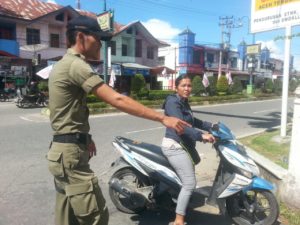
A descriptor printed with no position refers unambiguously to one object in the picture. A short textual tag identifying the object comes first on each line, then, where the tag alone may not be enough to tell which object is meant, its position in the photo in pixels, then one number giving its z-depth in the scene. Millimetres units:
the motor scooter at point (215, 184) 2640
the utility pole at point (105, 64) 12959
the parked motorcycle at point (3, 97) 15042
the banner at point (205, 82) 18892
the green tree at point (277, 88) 27878
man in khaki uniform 1759
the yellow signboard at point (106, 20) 11688
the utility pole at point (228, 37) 33240
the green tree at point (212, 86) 20451
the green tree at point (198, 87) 19113
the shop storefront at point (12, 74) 16447
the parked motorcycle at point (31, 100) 12702
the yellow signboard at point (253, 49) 26678
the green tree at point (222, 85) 21648
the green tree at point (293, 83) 27326
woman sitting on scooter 2605
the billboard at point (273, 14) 5612
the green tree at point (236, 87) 23108
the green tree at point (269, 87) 28185
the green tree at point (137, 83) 15314
